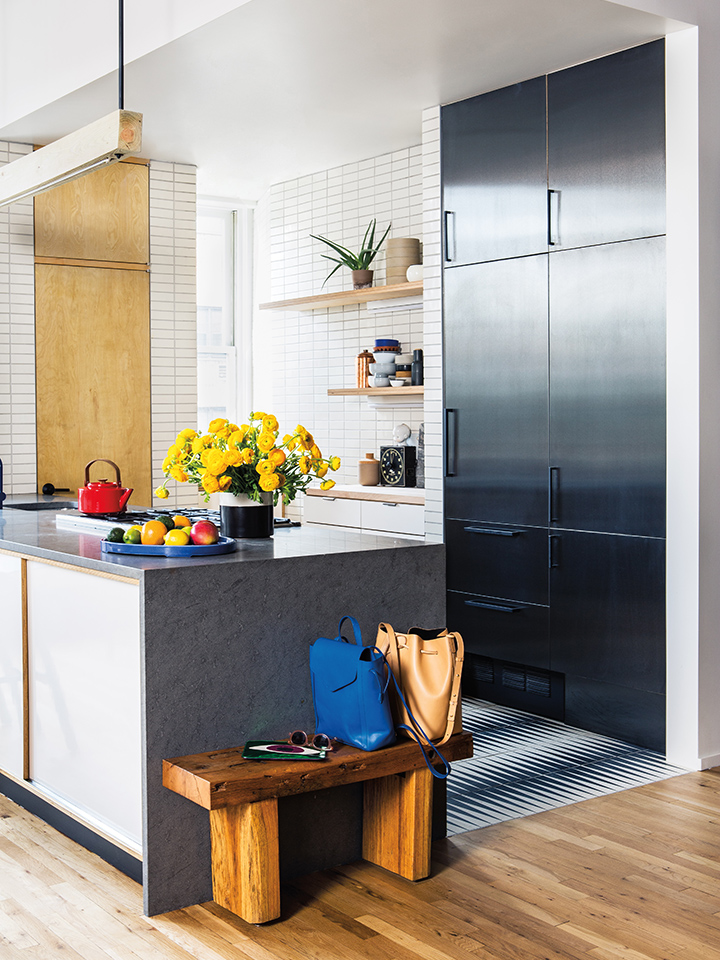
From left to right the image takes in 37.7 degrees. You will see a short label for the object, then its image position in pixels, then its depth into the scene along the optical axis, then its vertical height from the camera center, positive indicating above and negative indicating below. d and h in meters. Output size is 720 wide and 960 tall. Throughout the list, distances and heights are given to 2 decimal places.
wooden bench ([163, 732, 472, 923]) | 2.60 -0.81
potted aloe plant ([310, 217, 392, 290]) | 6.07 +1.25
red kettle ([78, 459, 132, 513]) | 3.87 -0.09
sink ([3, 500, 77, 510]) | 4.78 -0.14
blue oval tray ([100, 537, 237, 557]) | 2.95 -0.21
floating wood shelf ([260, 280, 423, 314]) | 5.64 +1.01
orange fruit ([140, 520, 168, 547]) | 3.02 -0.17
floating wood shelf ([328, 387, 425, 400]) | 5.62 +0.45
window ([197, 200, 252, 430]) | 7.36 +1.14
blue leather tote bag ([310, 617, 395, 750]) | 2.74 -0.58
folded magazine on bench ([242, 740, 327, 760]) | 2.72 -0.73
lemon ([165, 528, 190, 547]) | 2.98 -0.18
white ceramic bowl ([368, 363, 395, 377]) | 5.90 +0.58
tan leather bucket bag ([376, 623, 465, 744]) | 2.80 -0.54
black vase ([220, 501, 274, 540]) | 3.37 -0.15
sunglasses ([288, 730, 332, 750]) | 2.81 -0.71
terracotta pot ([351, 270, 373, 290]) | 6.07 +1.12
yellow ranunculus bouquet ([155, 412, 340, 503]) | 3.23 +0.04
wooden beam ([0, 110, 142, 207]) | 3.24 +1.06
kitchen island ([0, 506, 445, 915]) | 2.74 -0.53
